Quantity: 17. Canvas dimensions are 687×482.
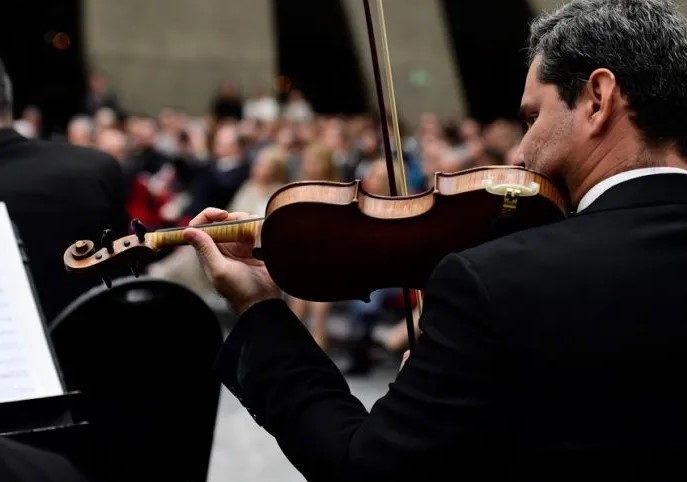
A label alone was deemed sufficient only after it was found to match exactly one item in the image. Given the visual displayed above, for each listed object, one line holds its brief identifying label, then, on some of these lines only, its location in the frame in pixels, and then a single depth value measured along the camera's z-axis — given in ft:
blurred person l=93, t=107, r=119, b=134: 36.52
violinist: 4.66
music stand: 6.98
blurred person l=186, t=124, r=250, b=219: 27.22
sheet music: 7.02
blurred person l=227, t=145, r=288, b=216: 24.80
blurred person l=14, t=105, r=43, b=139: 37.91
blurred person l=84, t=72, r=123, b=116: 47.16
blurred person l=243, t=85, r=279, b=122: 48.24
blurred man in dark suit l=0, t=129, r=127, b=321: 10.77
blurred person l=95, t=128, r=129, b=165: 31.63
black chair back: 8.84
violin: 5.97
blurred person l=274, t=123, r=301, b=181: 33.64
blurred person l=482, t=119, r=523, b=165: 21.50
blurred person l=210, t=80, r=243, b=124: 49.55
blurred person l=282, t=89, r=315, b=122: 48.26
